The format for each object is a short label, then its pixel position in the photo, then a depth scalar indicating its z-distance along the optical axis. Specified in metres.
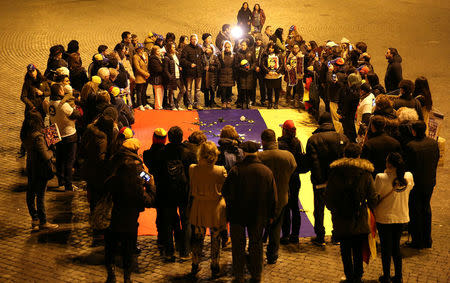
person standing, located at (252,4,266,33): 20.70
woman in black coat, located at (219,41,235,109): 14.97
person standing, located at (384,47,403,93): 13.07
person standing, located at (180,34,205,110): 14.84
